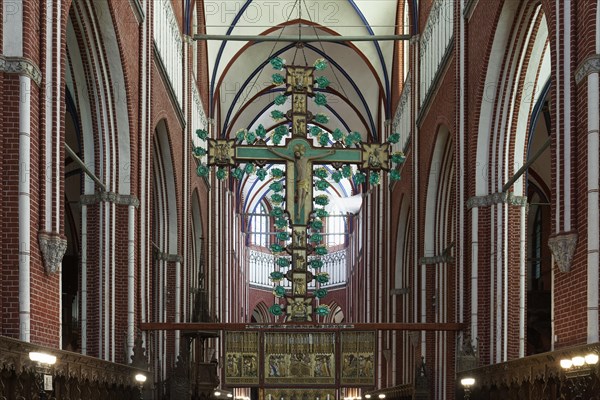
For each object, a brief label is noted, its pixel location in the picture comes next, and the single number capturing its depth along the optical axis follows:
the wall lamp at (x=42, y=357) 13.78
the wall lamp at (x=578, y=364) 13.36
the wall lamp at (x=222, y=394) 36.05
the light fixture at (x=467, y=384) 19.91
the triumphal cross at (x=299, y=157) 21.81
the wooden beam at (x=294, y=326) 23.30
